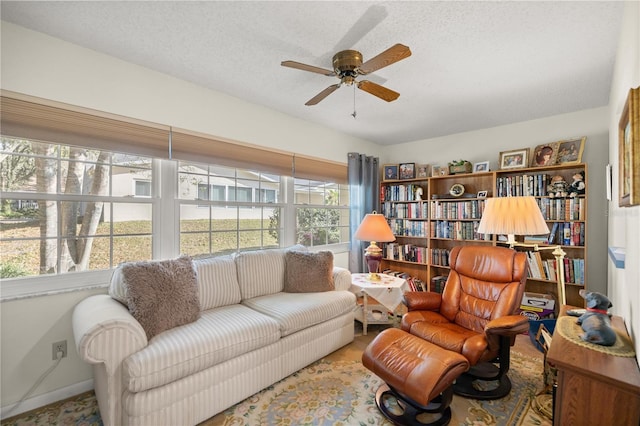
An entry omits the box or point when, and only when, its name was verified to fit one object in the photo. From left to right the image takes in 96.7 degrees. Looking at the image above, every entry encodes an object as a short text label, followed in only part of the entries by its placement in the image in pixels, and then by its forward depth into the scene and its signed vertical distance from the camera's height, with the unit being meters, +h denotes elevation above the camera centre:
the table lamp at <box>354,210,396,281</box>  3.05 -0.23
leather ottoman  1.56 -0.92
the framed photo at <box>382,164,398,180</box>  4.44 +0.66
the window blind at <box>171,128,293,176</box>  2.54 +0.61
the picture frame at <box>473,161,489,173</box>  3.61 +0.61
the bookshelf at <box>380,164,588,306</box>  3.04 -0.09
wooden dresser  0.99 -0.64
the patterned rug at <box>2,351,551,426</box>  1.75 -1.27
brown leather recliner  1.89 -0.76
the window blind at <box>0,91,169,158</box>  1.83 +0.63
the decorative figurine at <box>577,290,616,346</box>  1.25 -0.51
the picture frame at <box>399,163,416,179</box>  4.27 +0.66
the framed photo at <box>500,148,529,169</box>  3.33 +0.66
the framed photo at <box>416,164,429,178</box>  4.21 +0.65
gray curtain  4.10 +0.26
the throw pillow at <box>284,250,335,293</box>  2.73 -0.57
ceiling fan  1.60 +0.92
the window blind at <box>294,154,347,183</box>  3.50 +0.59
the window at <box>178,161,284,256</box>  2.71 +0.04
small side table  2.79 -0.78
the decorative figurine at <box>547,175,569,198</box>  3.06 +0.29
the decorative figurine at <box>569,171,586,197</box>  2.96 +0.29
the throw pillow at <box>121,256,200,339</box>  1.78 -0.53
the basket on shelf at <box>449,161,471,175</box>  3.71 +0.61
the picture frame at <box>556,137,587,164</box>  2.97 +0.68
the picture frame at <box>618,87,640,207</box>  1.07 +0.26
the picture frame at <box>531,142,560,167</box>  3.12 +0.67
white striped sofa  1.52 -0.83
